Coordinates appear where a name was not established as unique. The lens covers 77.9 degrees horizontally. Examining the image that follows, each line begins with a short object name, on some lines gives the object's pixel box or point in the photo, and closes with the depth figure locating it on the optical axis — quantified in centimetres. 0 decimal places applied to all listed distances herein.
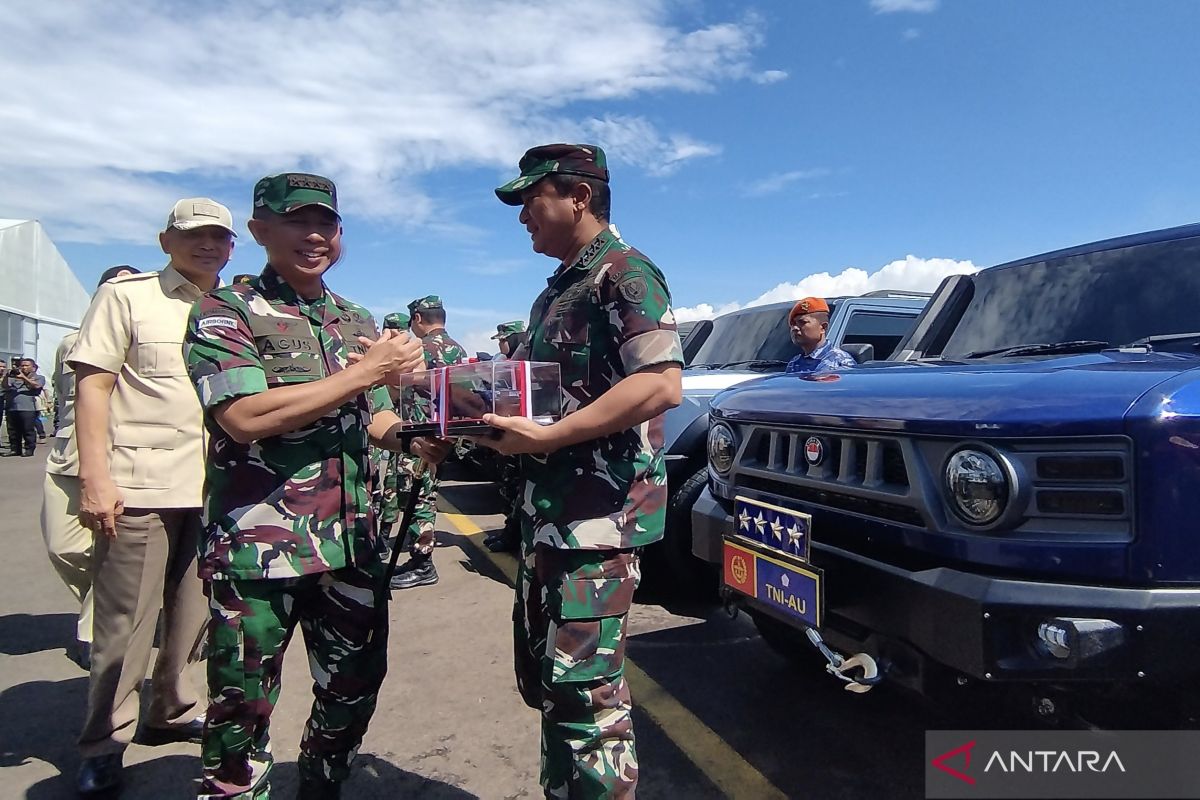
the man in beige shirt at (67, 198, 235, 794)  254
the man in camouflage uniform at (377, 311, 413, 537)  530
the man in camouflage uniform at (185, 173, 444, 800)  189
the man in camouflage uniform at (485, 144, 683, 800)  182
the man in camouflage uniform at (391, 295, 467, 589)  498
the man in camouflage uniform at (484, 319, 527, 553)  559
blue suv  164
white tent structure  2491
